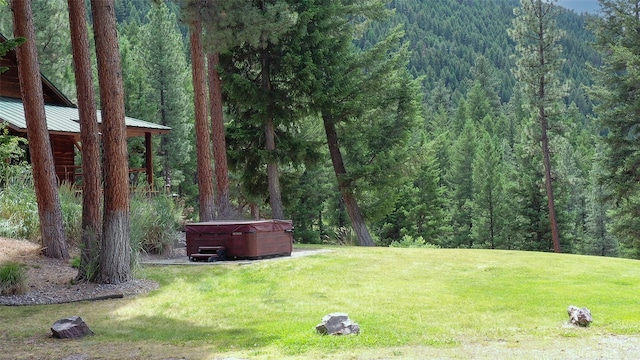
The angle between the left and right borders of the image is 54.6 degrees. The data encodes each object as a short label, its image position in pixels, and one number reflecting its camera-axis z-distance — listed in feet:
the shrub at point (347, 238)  69.09
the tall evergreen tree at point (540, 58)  98.89
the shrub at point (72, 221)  42.29
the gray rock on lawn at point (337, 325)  21.13
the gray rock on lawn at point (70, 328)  21.76
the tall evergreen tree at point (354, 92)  60.23
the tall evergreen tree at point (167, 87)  118.21
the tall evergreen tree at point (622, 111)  87.29
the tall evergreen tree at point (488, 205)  136.26
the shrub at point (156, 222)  43.15
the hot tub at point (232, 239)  40.91
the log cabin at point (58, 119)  60.18
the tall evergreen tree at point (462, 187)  150.71
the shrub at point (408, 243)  86.50
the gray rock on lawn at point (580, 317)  22.75
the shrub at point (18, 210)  41.42
